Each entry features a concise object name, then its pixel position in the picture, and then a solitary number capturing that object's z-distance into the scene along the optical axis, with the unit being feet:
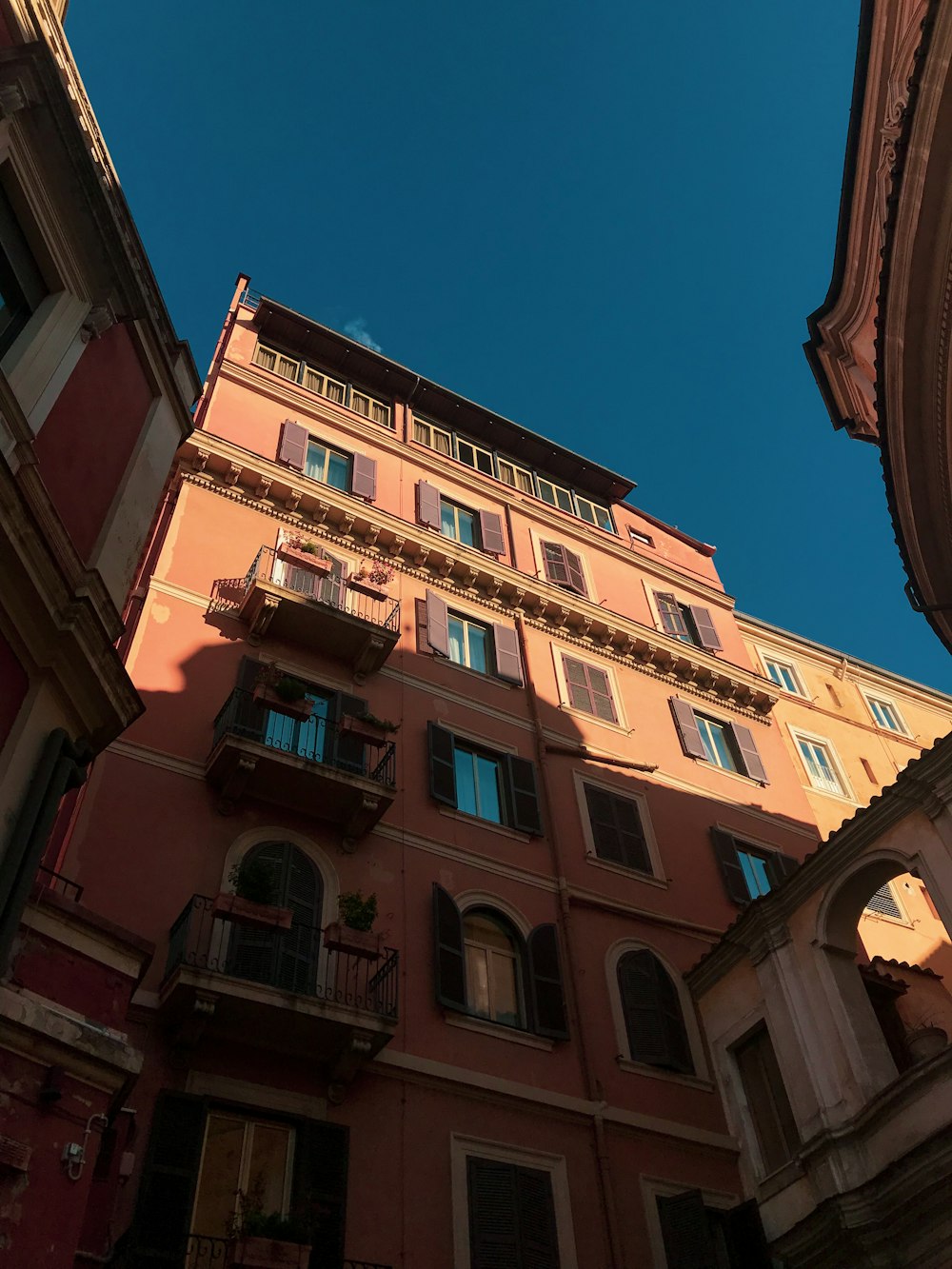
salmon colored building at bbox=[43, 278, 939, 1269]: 39.55
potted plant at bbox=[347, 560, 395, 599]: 65.62
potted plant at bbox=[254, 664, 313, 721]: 50.83
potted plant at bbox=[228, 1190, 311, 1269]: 32.27
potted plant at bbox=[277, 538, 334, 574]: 63.41
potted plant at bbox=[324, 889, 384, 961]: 42.16
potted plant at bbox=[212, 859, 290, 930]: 39.78
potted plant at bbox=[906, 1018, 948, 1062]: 45.50
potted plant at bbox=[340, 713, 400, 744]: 52.31
